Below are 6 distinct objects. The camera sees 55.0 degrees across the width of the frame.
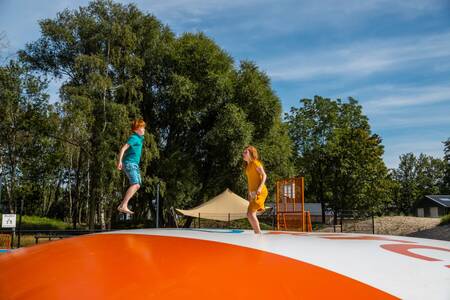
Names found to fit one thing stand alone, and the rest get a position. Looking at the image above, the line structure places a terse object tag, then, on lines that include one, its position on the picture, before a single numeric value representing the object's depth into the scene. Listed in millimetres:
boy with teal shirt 5082
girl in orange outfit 5012
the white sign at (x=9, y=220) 12264
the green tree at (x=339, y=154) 37906
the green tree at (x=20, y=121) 22953
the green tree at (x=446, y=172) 72438
